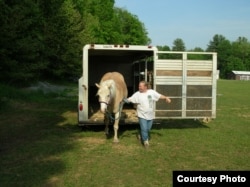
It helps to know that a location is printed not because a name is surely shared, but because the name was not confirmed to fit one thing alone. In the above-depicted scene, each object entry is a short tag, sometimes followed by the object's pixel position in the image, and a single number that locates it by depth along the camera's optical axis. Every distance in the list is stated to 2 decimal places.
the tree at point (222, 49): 108.72
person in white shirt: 6.54
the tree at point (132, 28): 57.67
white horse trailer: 7.69
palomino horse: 6.41
